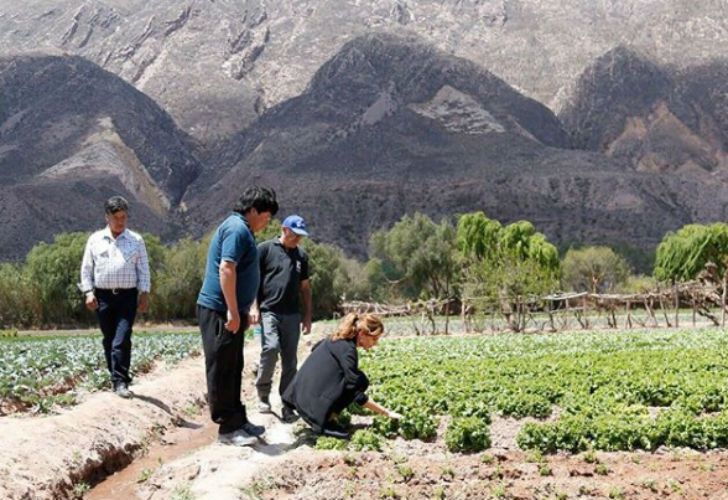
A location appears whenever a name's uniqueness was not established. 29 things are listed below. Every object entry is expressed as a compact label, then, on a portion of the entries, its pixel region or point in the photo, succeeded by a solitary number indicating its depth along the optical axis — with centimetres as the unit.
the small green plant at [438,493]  688
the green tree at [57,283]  5472
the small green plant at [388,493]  692
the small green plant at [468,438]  840
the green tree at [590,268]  7669
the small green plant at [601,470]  735
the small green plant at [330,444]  828
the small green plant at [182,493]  697
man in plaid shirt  1038
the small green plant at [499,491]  682
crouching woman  862
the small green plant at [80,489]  785
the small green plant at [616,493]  679
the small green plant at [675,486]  685
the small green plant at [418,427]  888
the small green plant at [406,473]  730
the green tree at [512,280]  3269
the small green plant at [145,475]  801
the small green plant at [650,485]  689
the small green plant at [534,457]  781
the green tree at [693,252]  5969
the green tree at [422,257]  7181
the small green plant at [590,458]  768
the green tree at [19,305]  5591
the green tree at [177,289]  5834
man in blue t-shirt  816
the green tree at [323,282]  6012
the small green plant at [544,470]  736
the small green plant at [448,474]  733
